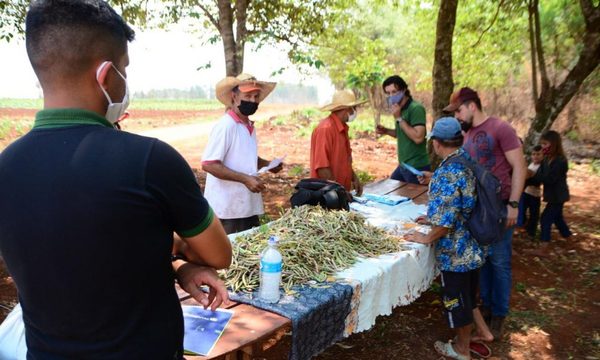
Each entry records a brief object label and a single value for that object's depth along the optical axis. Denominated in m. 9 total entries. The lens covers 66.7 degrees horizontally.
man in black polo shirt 1.04
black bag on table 3.37
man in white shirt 3.51
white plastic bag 1.83
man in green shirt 4.91
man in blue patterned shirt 3.03
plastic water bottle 2.16
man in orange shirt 4.04
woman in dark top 5.60
